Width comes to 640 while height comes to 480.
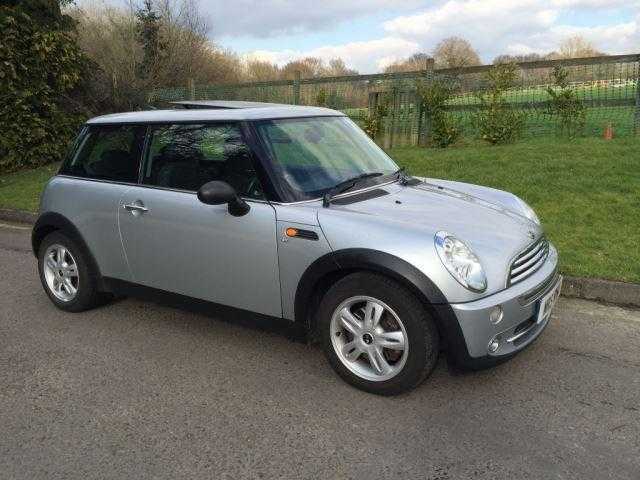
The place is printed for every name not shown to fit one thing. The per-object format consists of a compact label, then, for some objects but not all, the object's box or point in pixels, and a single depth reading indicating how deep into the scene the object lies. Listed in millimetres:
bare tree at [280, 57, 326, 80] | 53338
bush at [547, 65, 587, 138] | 9625
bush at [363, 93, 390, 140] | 11258
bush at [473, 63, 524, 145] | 9875
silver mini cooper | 3000
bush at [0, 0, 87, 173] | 11984
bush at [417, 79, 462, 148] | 10500
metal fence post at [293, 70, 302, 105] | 12805
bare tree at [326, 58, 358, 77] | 54094
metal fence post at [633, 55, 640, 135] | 9055
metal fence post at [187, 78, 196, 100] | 15641
